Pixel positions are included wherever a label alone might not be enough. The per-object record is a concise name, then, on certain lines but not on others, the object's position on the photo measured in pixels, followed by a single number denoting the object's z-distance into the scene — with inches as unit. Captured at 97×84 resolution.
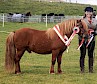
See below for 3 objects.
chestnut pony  381.0
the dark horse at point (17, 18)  1567.8
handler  389.4
